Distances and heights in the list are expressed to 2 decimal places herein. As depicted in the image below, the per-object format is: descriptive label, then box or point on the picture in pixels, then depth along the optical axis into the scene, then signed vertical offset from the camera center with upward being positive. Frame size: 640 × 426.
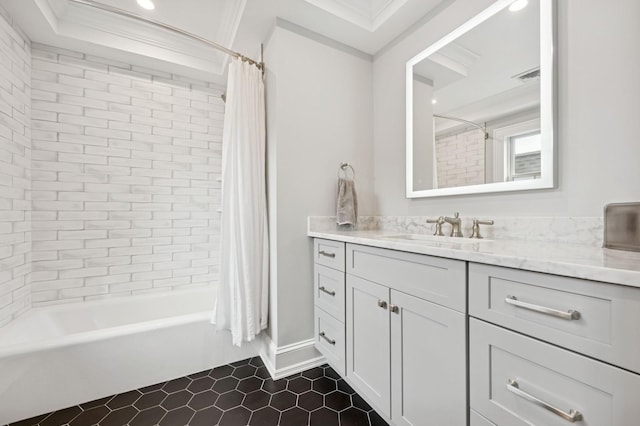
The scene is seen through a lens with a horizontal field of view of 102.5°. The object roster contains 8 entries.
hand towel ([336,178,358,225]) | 1.80 +0.06
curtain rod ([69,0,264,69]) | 1.45 +1.15
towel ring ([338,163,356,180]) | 1.94 +0.34
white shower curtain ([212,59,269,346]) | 1.73 -0.01
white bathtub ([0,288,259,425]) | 1.34 -0.87
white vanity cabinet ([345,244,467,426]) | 0.88 -0.50
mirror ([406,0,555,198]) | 1.16 +0.59
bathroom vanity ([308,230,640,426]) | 0.57 -0.36
